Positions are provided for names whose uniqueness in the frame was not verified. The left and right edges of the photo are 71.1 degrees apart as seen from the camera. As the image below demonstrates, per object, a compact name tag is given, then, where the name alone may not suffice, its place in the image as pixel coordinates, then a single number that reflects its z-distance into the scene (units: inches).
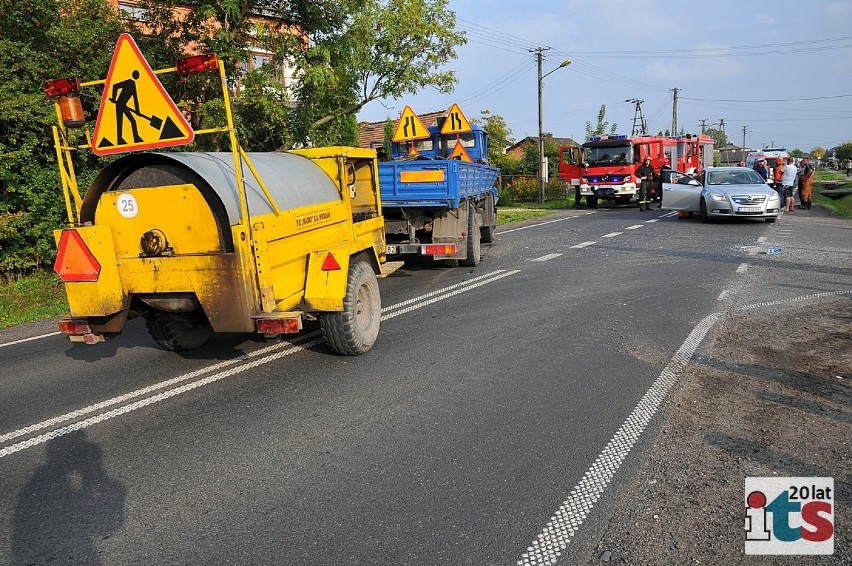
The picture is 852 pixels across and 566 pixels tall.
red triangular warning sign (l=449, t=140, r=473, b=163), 536.1
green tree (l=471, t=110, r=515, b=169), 1439.5
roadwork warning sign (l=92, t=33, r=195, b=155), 175.6
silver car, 629.9
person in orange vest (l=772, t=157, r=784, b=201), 848.3
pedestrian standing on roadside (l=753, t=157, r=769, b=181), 944.8
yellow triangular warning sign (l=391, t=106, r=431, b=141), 484.4
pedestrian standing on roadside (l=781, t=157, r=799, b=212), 806.5
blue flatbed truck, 384.5
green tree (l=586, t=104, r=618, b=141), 1859.0
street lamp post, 1164.9
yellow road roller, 187.8
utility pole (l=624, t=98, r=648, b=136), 1889.1
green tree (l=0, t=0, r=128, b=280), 398.9
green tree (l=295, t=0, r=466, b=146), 545.0
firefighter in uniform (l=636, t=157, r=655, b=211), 886.4
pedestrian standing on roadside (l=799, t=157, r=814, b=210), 858.8
